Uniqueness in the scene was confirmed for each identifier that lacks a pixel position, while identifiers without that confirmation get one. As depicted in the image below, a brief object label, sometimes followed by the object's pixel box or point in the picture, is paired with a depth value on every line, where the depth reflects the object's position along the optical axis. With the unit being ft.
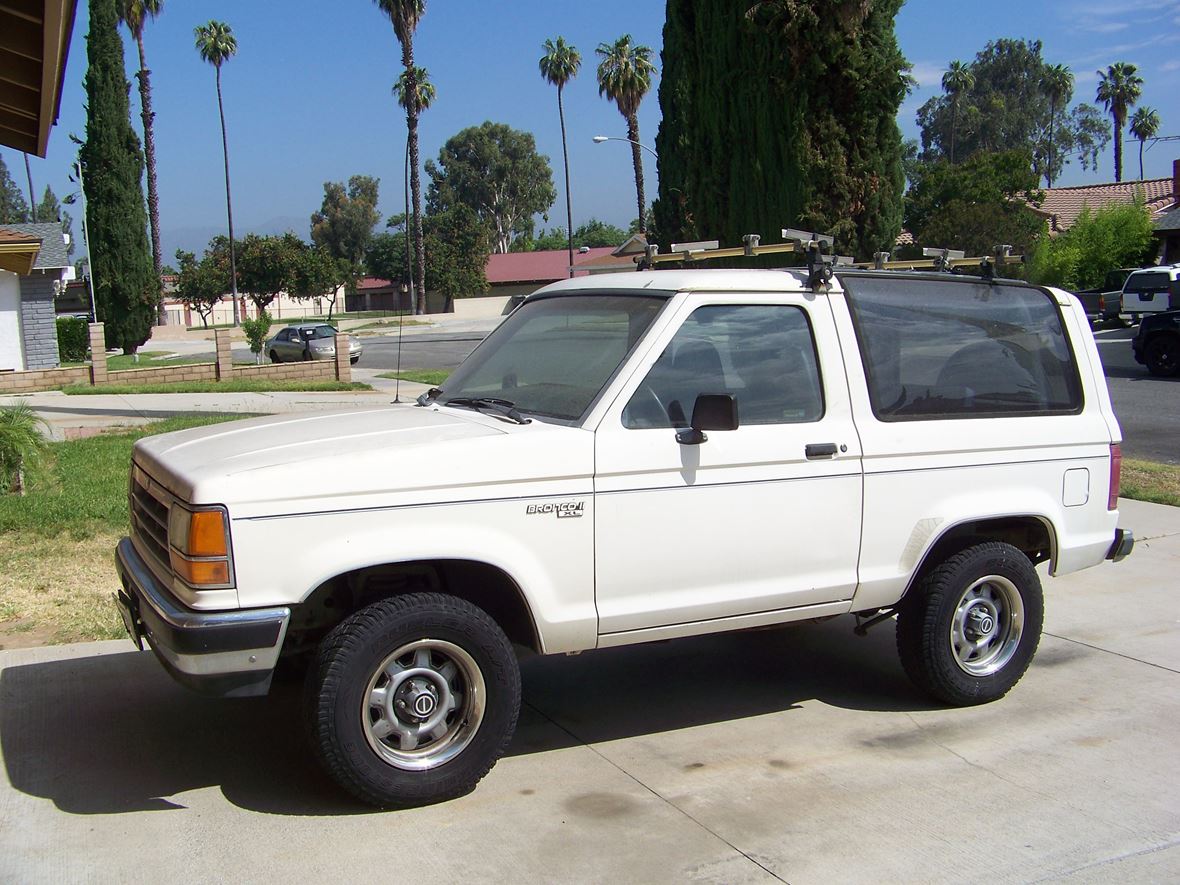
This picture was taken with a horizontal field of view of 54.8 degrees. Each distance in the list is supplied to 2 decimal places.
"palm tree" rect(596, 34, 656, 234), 204.54
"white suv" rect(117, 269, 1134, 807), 13.00
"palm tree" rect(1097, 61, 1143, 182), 282.97
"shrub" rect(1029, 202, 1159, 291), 142.72
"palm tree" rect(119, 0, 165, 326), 195.83
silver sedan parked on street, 112.57
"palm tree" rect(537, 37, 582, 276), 243.19
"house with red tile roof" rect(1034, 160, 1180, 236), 179.64
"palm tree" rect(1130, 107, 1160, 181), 299.09
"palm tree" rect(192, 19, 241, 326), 235.61
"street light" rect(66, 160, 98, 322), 124.57
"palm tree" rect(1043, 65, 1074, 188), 322.96
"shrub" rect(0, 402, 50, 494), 31.63
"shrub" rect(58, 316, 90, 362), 113.19
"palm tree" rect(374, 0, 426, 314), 200.95
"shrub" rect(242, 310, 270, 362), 115.34
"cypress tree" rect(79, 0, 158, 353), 123.65
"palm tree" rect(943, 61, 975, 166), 322.96
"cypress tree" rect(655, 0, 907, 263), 66.59
